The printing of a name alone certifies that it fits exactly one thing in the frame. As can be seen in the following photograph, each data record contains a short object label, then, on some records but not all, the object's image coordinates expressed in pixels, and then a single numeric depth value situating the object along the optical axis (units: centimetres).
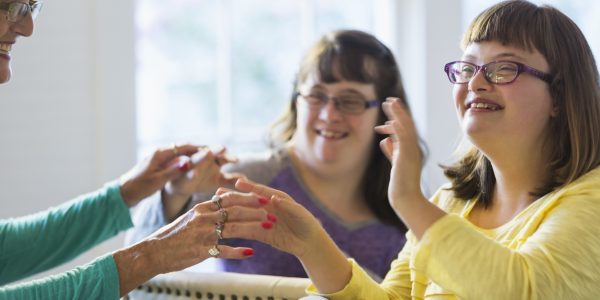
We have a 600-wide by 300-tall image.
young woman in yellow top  194
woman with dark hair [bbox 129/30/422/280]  260
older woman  206
